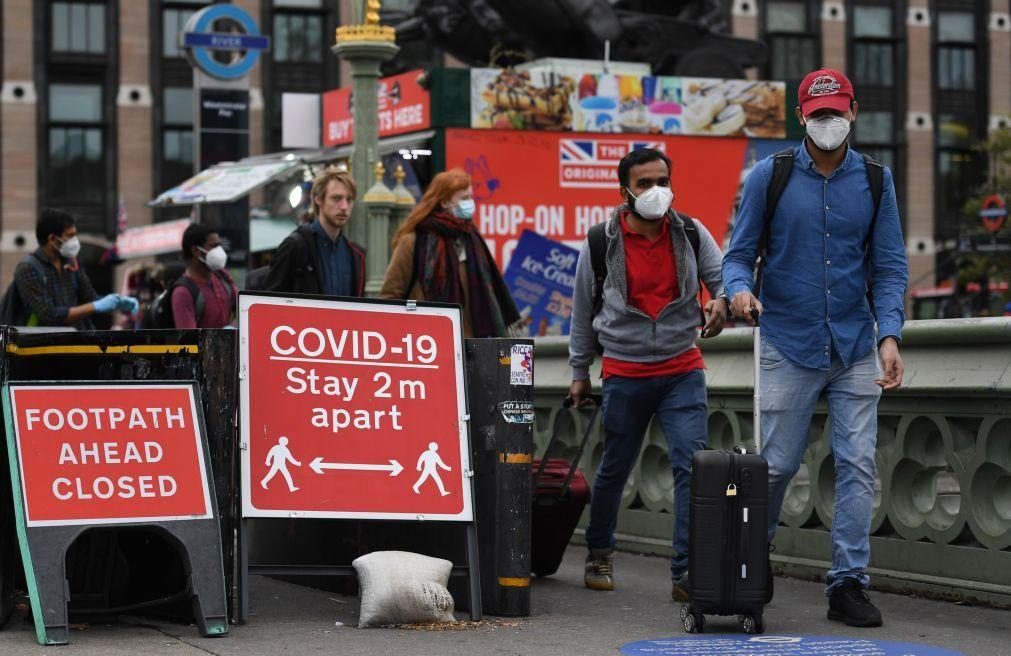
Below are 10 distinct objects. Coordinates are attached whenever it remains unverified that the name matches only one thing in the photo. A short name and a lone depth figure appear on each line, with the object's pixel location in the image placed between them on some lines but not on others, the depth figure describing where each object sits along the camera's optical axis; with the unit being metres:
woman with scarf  16.59
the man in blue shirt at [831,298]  13.25
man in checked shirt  20.34
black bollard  13.96
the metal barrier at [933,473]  14.50
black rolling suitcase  12.57
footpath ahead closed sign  12.55
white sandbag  13.04
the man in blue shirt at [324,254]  16.59
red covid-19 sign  13.47
